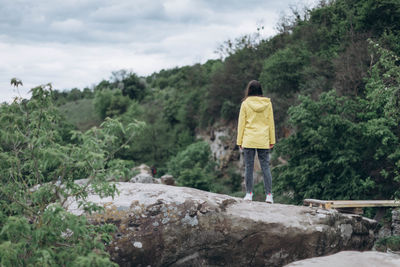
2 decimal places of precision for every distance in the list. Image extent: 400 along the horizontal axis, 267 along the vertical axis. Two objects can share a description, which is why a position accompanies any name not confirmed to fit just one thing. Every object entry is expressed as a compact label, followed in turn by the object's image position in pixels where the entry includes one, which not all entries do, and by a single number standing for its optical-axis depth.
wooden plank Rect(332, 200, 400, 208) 7.77
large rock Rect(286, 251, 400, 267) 4.66
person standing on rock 7.37
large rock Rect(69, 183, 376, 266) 6.19
